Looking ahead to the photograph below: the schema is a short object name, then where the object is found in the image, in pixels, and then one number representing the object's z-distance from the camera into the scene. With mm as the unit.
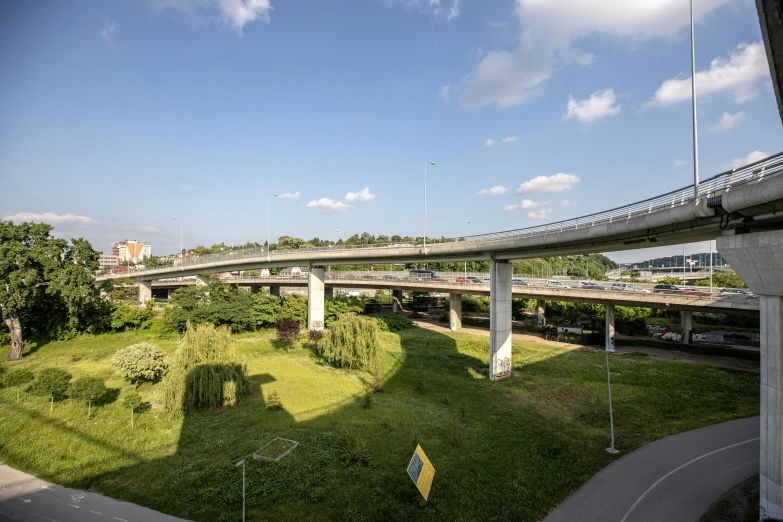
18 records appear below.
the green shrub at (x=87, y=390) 20922
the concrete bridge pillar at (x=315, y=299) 47969
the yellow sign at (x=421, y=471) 10680
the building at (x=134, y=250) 181575
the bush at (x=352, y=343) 29500
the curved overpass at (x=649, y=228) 11859
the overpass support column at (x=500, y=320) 29270
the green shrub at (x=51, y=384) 21281
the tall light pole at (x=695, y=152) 14189
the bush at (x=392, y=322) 50594
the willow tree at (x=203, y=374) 20562
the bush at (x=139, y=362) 23797
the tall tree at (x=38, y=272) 32781
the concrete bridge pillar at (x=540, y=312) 58062
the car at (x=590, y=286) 47119
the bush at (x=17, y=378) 23641
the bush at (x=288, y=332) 38375
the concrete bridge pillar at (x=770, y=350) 11547
